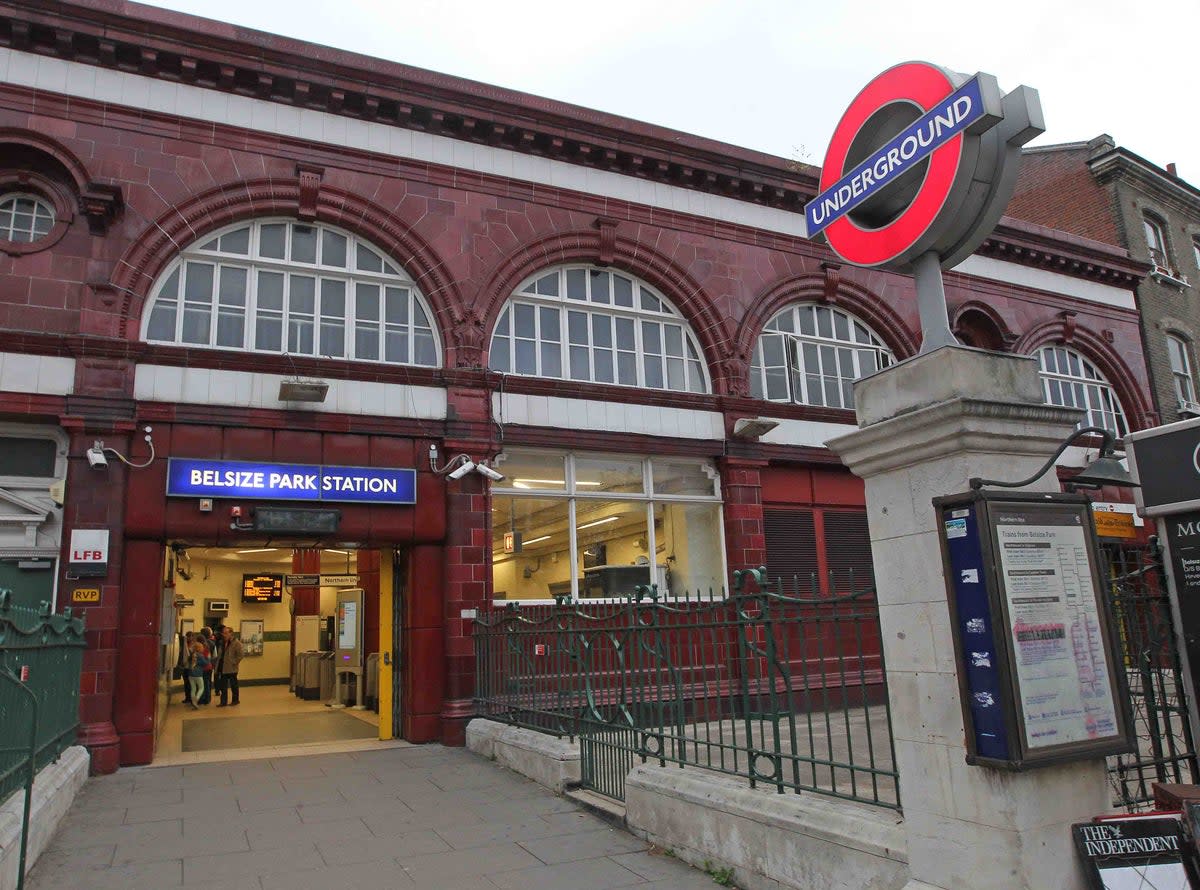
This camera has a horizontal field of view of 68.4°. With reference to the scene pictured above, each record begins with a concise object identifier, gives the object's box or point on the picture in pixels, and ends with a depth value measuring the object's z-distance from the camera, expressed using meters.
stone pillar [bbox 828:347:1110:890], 4.37
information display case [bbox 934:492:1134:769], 4.37
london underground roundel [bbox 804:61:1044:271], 4.96
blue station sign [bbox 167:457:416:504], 12.09
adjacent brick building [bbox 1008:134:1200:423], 23.70
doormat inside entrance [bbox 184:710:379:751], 13.32
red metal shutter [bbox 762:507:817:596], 16.19
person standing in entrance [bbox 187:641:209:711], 19.06
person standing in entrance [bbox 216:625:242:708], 19.61
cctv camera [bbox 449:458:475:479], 13.49
